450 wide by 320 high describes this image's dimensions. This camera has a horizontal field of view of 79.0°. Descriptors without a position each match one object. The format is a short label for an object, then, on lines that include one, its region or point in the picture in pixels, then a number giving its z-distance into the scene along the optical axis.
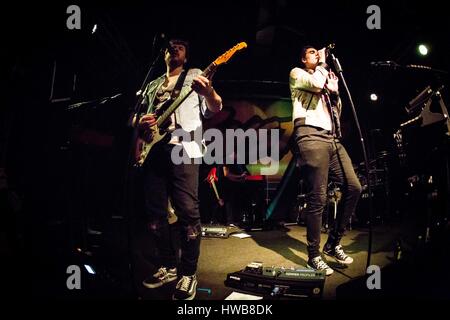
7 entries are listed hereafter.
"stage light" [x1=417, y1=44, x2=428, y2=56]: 4.67
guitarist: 2.15
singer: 2.53
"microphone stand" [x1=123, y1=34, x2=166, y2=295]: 1.66
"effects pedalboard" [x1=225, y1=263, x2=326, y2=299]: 1.96
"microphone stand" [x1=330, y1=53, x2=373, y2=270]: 1.79
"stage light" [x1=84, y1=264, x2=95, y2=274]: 1.81
